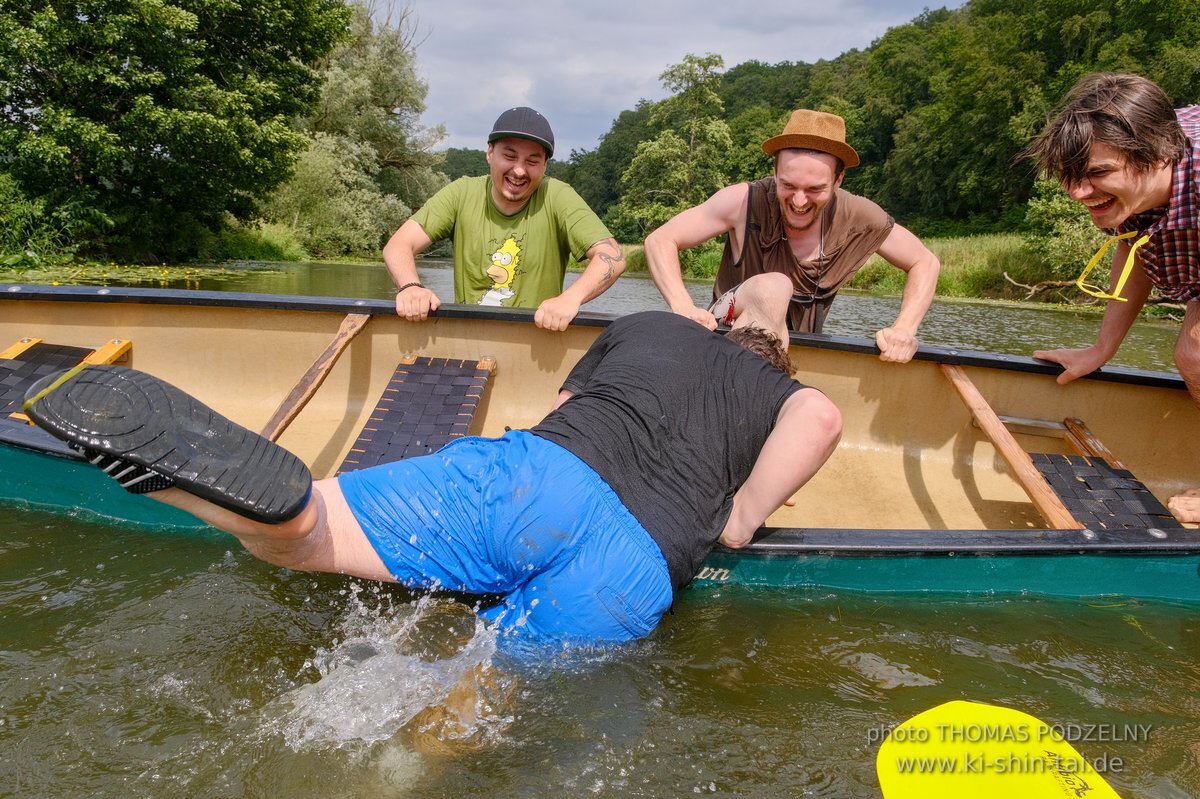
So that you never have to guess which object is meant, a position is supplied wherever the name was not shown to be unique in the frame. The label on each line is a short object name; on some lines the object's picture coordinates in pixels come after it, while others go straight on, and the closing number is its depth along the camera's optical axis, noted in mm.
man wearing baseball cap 3680
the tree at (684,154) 41688
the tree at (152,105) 14297
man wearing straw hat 3287
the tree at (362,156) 26922
